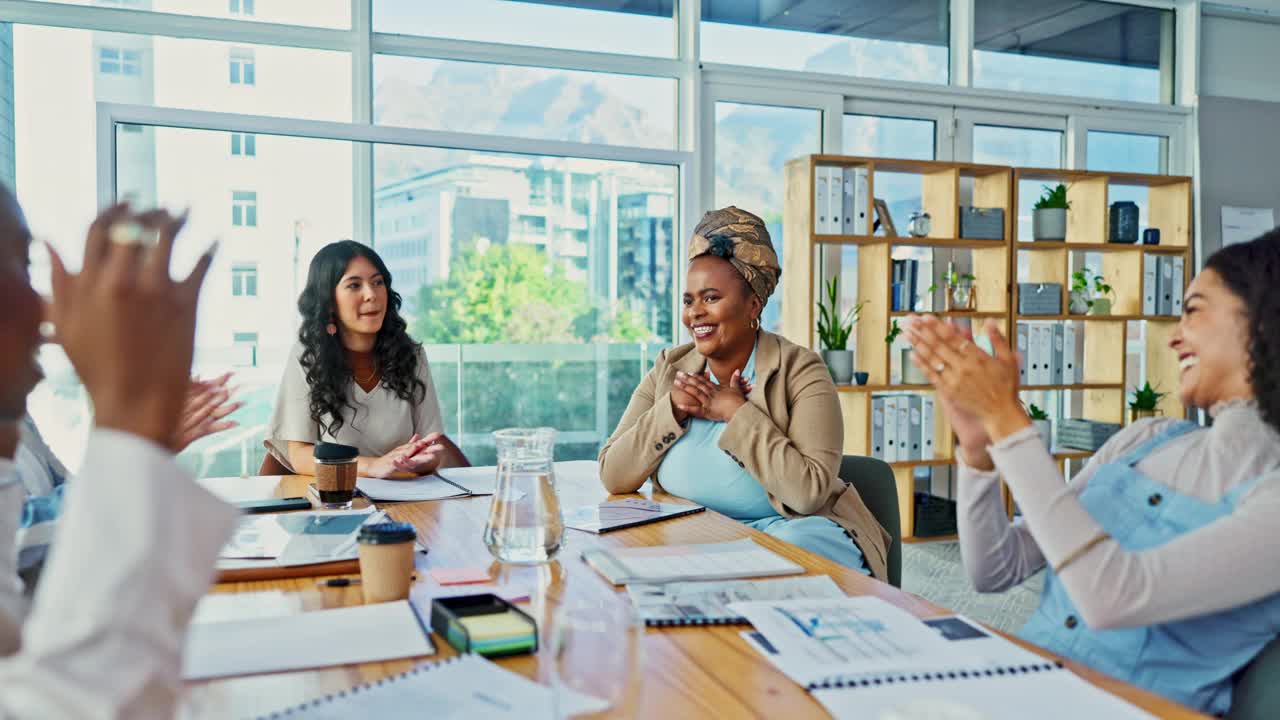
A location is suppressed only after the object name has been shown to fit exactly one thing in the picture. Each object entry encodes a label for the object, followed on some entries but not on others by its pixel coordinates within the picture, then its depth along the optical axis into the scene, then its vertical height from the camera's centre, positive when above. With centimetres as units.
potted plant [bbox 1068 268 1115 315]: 548 +19
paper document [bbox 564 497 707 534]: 184 -37
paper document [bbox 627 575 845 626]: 124 -37
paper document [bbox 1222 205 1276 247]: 594 +69
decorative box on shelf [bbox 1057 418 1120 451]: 541 -57
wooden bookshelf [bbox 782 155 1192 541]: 502 +38
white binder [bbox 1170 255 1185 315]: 566 +29
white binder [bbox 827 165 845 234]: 495 +72
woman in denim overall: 113 -22
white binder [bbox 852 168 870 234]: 502 +72
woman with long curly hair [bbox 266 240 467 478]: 280 -12
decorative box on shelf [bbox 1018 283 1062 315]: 531 +18
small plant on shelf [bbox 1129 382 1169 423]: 554 -40
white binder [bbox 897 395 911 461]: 508 -50
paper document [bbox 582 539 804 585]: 144 -36
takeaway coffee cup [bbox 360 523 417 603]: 132 -32
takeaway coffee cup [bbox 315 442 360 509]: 196 -29
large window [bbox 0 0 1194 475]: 421 +95
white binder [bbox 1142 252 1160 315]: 559 +28
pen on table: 141 -37
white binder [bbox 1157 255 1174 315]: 562 +28
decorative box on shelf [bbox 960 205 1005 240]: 519 +59
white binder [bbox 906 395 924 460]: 511 -49
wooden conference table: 95 -37
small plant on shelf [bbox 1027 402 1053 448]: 534 -51
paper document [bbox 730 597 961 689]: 105 -36
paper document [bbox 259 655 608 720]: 91 -36
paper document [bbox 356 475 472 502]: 213 -36
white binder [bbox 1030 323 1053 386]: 538 -13
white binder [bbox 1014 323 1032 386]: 536 -8
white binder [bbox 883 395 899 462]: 505 -50
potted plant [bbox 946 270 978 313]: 527 +21
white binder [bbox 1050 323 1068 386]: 543 -13
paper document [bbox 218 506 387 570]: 152 -35
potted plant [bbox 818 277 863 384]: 497 -8
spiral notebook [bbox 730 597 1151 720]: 95 -37
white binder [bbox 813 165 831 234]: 491 +68
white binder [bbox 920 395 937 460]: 515 -51
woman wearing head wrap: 211 -21
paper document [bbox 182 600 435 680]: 105 -36
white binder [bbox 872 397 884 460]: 505 -50
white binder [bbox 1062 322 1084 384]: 547 -16
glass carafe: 149 -28
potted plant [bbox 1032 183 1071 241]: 536 +65
